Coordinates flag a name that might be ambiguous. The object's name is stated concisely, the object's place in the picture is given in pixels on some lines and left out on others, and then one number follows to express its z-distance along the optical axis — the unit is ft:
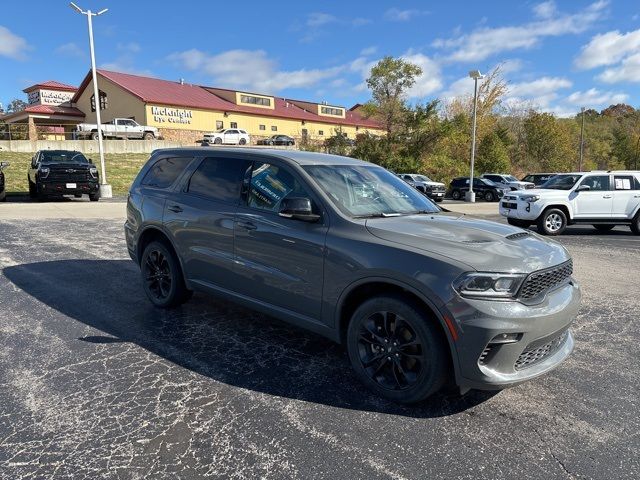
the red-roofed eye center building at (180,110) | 134.62
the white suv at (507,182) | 89.47
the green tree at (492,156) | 139.85
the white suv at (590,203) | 40.27
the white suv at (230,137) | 127.34
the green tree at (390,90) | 118.21
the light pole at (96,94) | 64.23
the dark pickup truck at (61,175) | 51.72
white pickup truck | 108.78
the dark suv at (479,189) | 91.37
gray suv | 9.24
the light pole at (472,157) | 80.94
